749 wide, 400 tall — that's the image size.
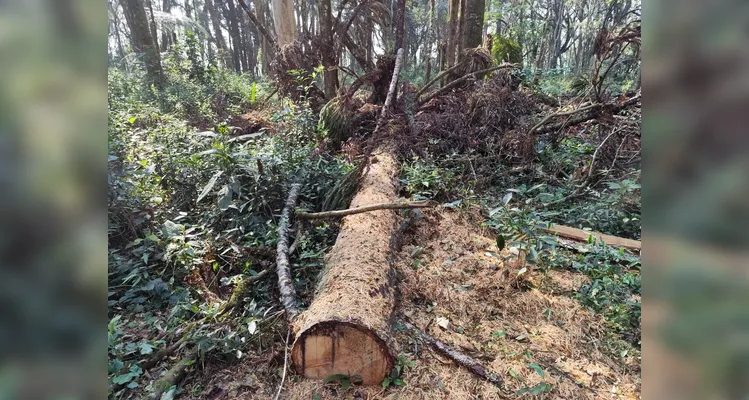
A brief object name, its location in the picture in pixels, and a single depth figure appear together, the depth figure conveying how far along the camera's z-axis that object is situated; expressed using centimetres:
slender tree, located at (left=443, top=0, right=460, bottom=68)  958
